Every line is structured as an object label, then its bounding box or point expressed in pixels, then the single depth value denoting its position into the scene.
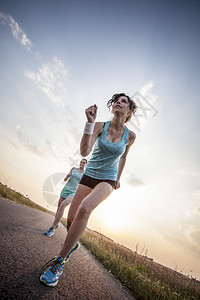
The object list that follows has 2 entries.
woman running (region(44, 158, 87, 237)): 4.42
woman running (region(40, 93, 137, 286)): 1.71
